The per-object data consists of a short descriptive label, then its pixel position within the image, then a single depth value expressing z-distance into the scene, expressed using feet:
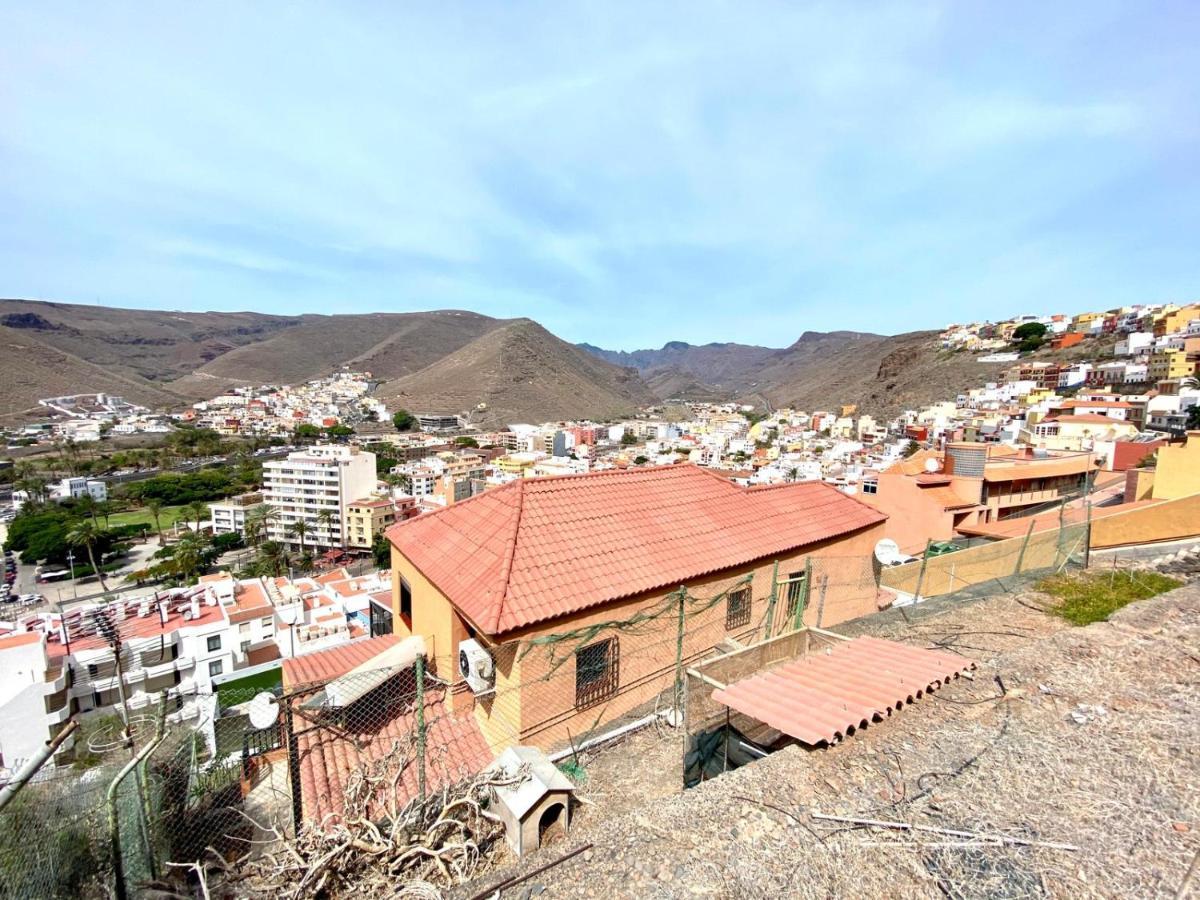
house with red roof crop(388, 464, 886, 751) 19.74
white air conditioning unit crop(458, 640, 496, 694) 19.22
